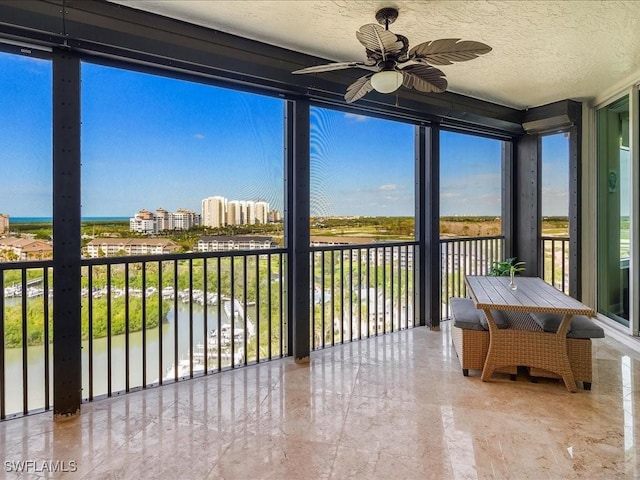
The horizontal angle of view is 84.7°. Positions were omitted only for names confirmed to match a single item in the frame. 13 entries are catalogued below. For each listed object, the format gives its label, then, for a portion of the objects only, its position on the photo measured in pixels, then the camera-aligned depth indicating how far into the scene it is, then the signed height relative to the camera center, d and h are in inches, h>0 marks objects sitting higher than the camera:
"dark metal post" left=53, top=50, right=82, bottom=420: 90.3 +2.4
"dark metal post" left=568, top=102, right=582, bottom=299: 171.2 +18.8
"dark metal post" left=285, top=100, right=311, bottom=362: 127.3 +7.1
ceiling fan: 77.8 +43.5
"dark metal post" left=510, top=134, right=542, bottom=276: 186.9 +17.9
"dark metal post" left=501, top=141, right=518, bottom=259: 194.1 +21.6
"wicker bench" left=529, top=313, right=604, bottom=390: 103.9 -32.7
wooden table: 102.3 -30.6
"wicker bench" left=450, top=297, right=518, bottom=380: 113.5 -34.3
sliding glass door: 151.5 +12.4
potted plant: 168.9 -15.3
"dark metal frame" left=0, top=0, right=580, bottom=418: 89.0 +49.8
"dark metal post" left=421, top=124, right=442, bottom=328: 162.8 +7.8
